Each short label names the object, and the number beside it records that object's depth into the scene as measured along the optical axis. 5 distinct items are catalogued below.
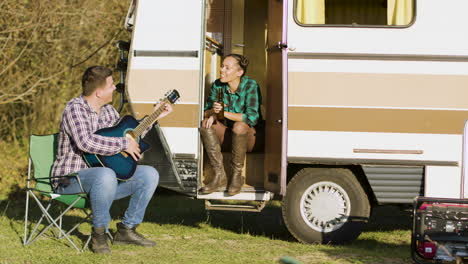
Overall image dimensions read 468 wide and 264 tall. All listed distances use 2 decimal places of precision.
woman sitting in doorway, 7.16
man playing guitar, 6.42
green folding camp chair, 6.59
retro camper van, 6.87
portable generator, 5.86
